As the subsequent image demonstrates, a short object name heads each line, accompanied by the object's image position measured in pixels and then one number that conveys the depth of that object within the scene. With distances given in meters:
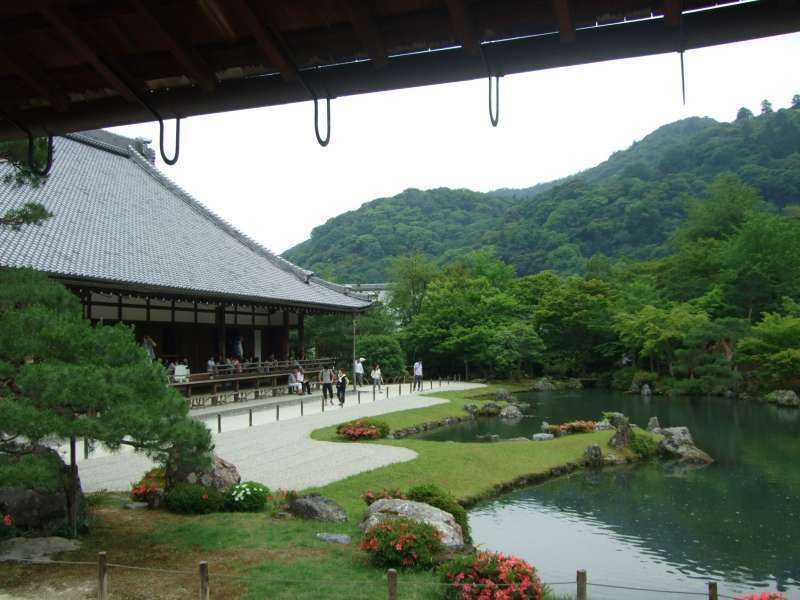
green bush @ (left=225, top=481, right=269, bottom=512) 9.78
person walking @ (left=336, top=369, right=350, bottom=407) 25.81
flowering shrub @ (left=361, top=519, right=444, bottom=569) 7.51
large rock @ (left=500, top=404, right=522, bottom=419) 26.62
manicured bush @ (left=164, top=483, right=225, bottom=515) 9.55
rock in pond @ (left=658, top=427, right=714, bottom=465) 17.47
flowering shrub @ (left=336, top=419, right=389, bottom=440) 17.94
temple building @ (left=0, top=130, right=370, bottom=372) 17.97
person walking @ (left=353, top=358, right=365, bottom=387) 32.03
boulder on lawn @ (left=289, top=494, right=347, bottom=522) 9.39
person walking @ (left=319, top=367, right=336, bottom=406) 26.02
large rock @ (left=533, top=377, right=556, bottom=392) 40.16
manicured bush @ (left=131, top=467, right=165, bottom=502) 10.09
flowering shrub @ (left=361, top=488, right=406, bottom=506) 10.07
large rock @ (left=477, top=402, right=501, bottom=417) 27.30
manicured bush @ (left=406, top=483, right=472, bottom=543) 9.41
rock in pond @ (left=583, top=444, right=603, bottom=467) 17.00
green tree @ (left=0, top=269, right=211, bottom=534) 6.22
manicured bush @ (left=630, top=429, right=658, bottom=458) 18.09
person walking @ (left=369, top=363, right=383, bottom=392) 32.09
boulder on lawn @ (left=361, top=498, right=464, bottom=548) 8.51
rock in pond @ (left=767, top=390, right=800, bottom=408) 29.34
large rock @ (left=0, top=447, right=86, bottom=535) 7.86
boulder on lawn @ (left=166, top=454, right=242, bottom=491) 10.02
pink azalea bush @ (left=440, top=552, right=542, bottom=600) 6.40
